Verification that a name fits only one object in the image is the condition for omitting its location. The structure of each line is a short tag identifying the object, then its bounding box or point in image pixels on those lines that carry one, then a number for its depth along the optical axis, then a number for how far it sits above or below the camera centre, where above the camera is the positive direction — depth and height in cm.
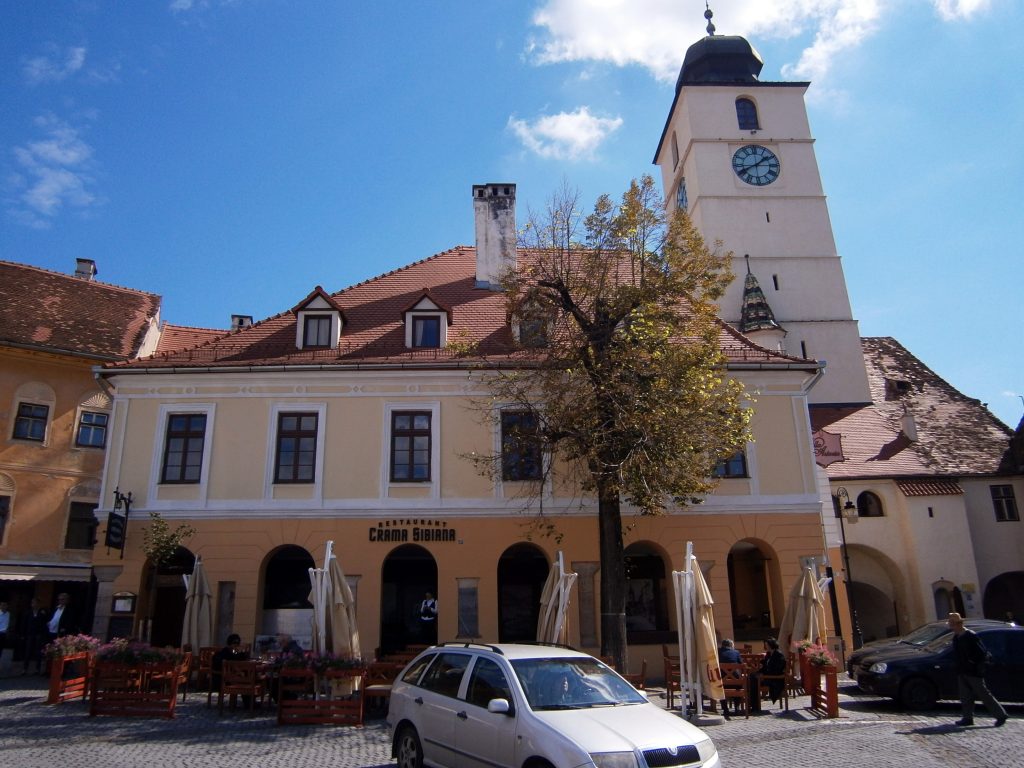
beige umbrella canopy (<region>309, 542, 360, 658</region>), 1365 -26
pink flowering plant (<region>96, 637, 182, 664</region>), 1303 -85
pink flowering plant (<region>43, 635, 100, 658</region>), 1391 -74
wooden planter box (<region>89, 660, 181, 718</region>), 1246 -147
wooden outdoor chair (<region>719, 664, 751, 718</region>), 1270 -158
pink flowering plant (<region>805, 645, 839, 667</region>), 1315 -121
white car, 653 -117
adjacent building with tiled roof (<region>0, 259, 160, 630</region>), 2259 +524
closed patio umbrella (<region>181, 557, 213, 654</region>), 1619 -20
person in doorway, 1764 -58
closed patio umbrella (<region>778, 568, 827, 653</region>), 1555 -53
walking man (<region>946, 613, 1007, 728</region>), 1158 -136
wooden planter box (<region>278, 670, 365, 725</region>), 1195 -174
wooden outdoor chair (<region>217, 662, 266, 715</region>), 1280 -130
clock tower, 3572 +2013
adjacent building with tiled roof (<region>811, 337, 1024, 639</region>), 2755 +242
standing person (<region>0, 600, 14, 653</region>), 1701 -38
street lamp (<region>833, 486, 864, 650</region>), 2284 +221
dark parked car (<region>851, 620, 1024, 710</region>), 1367 -155
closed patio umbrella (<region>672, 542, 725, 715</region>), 1209 -75
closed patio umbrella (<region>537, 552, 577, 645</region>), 1456 -27
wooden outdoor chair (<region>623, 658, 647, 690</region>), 1317 -151
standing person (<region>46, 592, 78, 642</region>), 1741 -44
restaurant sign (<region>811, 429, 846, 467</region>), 2864 +535
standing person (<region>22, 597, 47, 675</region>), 1914 -74
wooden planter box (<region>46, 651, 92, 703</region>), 1373 -133
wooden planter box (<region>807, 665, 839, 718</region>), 1260 -178
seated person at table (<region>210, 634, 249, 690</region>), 1371 -96
